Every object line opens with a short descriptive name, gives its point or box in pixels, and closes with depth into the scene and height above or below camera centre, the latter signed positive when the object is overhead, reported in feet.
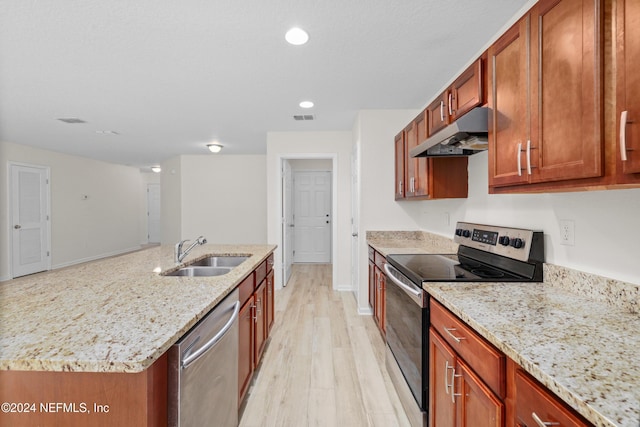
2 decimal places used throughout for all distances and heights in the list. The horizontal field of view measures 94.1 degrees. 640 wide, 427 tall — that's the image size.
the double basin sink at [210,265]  6.88 -1.34
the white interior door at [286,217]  15.59 -0.23
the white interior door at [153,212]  31.17 +0.11
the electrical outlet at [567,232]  4.65 -0.33
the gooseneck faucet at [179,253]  6.92 -0.95
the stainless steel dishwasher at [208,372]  3.06 -1.94
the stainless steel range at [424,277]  5.07 -1.16
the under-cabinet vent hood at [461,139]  5.20 +1.48
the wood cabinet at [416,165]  8.41 +1.45
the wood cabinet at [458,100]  5.53 +2.43
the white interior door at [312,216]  21.79 -0.26
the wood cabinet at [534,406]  2.25 -1.61
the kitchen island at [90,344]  2.58 -1.22
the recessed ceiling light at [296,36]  6.40 +3.91
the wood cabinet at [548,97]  3.23 +1.48
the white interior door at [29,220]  17.70 -0.39
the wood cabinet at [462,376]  3.14 -2.02
